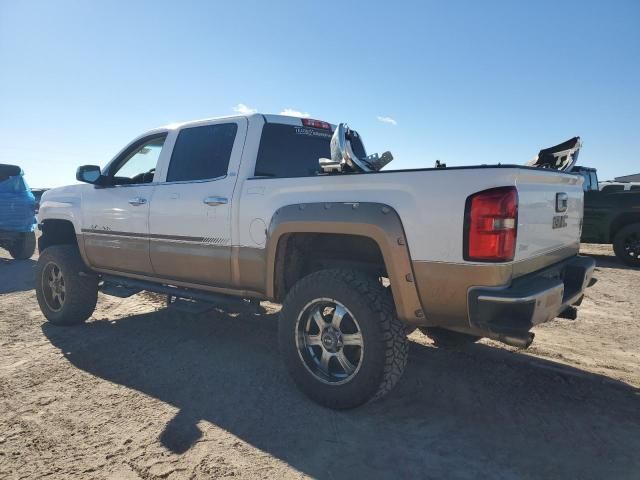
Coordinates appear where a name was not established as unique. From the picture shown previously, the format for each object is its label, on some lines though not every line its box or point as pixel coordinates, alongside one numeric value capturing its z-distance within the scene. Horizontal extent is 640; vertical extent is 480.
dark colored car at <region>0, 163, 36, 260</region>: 9.09
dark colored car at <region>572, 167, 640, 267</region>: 8.80
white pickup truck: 2.38
